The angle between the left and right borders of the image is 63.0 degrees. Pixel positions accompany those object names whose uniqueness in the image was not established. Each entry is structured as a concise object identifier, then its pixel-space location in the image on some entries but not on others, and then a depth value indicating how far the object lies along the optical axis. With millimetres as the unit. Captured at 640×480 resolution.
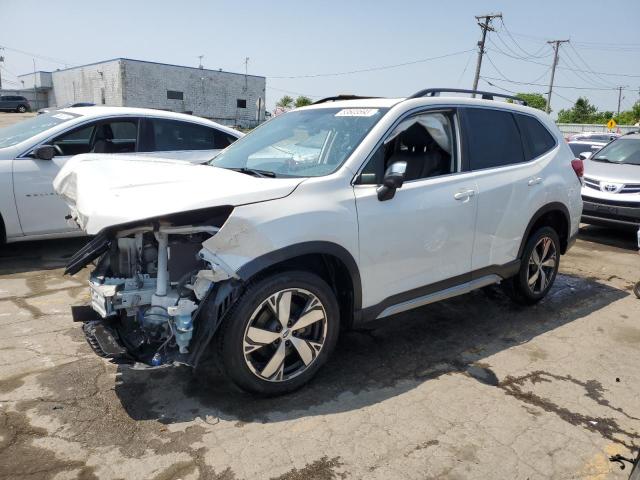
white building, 47719
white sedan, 5562
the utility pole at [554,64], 49109
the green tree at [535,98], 91706
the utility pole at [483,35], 36969
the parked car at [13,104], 46250
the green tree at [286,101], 90356
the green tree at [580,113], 82125
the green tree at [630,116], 66000
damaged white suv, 2918
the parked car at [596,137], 18753
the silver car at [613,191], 7820
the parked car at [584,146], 14999
